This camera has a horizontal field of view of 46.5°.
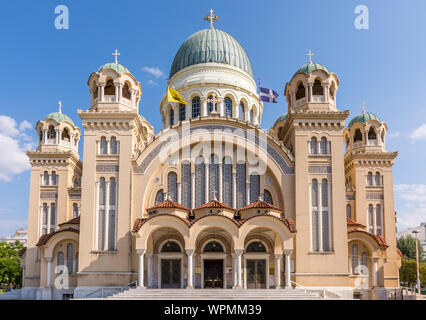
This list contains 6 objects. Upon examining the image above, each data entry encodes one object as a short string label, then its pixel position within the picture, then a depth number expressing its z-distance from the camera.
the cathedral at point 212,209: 35.75
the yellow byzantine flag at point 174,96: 41.03
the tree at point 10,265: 59.43
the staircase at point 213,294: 32.22
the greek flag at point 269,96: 41.44
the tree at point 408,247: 72.38
